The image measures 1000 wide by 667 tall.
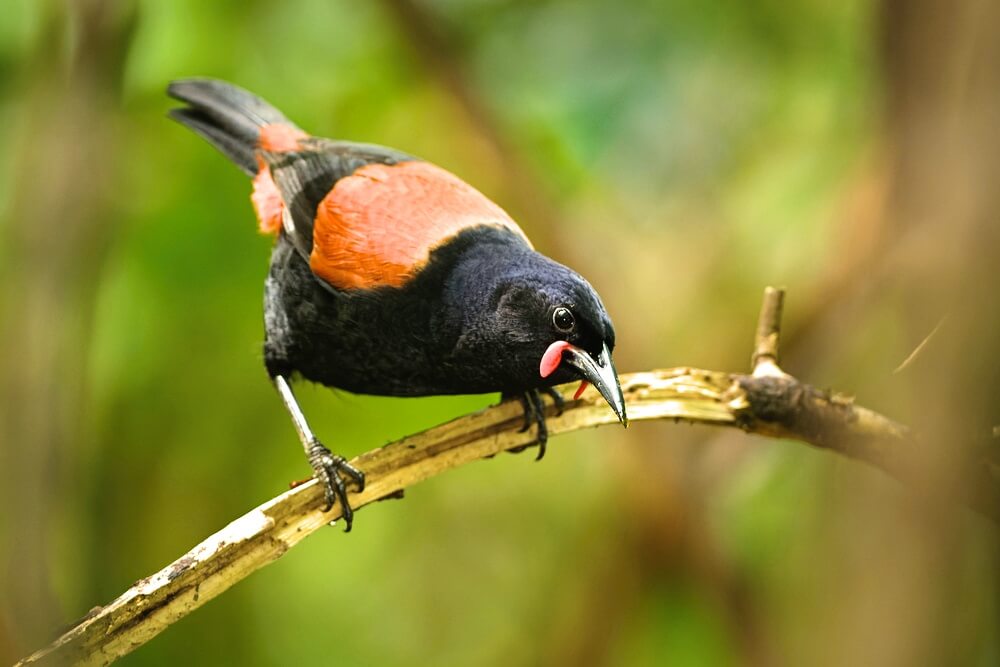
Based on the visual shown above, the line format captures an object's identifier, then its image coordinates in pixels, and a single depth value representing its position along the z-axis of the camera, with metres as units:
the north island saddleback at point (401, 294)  4.97
